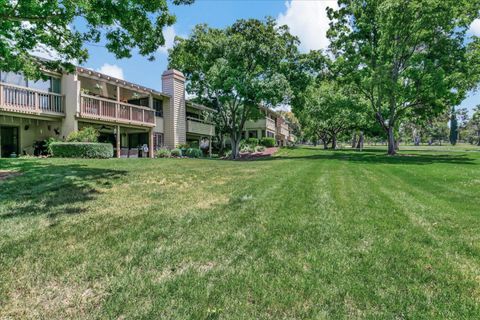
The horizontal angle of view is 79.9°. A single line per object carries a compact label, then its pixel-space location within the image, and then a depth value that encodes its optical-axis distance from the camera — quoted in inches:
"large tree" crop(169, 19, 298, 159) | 780.0
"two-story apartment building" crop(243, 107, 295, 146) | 1565.0
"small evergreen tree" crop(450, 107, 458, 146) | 3690.9
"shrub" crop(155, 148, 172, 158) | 836.4
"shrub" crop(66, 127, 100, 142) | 581.0
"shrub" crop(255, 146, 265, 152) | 1237.1
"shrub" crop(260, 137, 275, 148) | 1434.5
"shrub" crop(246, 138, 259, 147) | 1331.8
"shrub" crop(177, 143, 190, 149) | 945.5
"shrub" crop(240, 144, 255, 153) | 1184.2
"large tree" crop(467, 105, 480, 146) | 3712.4
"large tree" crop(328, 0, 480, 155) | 747.4
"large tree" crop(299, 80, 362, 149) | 968.9
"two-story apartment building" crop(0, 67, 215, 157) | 569.9
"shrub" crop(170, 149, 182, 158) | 853.2
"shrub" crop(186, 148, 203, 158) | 903.1
